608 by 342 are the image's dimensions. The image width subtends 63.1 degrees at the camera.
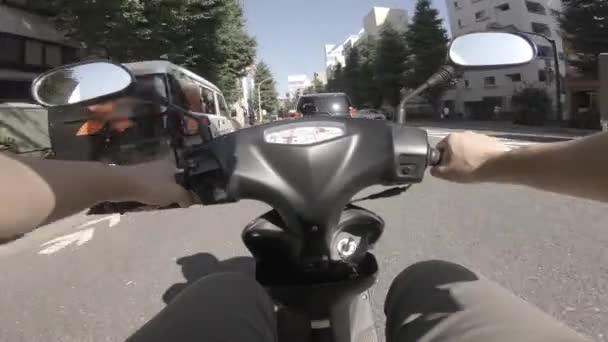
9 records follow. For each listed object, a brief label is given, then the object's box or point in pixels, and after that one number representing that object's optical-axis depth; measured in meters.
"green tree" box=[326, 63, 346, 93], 74.81
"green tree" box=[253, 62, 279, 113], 81.44
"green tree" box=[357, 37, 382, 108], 55.91
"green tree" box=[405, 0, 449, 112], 40.80
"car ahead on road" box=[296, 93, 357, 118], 9.74
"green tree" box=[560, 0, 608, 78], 23.22
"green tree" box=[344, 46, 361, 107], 62.97
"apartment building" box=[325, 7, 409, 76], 50.45
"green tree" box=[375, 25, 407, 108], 46.59
